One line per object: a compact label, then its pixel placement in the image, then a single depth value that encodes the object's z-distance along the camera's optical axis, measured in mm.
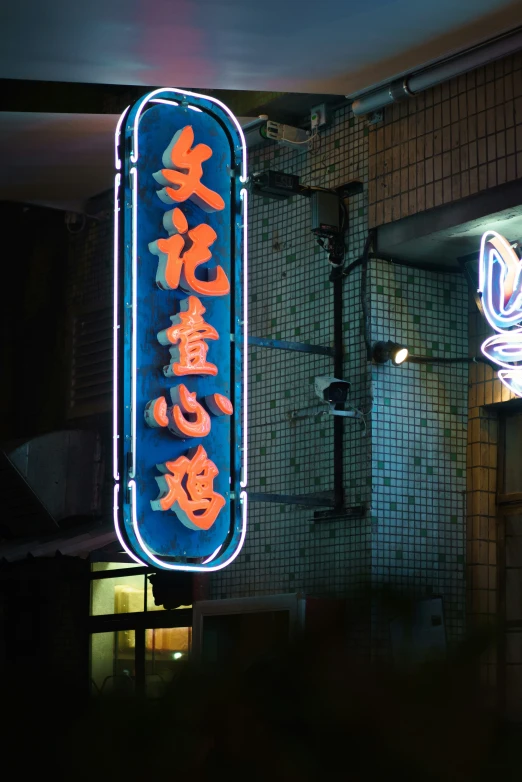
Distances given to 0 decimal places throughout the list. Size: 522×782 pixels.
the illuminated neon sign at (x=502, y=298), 6746
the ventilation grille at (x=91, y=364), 10211
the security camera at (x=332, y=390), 7316
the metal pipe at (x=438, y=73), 6594
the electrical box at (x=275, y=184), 7500
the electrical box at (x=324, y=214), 7711
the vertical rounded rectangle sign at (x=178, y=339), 6691
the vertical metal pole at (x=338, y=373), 7531
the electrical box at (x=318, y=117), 8047
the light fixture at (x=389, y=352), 7320
